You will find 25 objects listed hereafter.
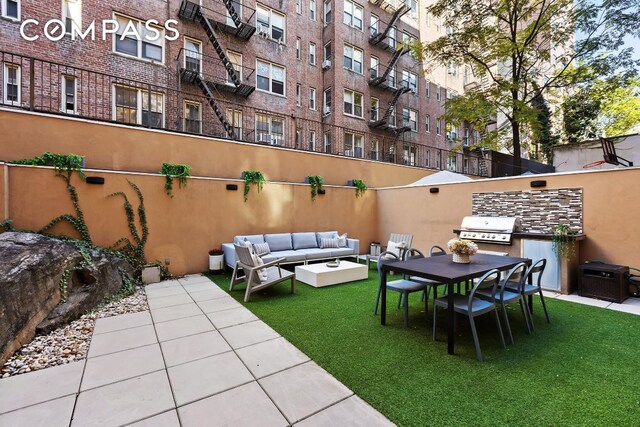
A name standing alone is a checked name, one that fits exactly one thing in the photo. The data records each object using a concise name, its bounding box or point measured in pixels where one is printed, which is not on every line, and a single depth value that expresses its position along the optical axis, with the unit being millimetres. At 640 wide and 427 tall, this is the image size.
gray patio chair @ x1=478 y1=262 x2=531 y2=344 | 3184
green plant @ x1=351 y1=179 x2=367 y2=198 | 9594
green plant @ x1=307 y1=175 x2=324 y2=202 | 8648
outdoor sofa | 6786
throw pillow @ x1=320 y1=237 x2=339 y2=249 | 7949
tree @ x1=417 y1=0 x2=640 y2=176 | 9211
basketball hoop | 10741
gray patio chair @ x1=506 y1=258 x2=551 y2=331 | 3607
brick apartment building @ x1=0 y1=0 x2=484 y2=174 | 8281
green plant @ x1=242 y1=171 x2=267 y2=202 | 7508
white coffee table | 5684
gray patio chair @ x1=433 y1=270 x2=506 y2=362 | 2905
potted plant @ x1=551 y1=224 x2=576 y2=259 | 5166
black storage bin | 4664
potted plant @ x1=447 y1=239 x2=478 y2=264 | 3814
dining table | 2973
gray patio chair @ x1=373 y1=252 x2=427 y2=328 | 3688
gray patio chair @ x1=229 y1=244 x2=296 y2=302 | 4828
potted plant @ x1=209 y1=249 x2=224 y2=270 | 6688
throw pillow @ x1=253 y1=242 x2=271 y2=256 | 6762
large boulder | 2928
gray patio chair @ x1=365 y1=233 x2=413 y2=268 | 7251
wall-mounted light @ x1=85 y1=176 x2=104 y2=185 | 5619
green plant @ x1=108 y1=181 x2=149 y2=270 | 5926
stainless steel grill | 5906
